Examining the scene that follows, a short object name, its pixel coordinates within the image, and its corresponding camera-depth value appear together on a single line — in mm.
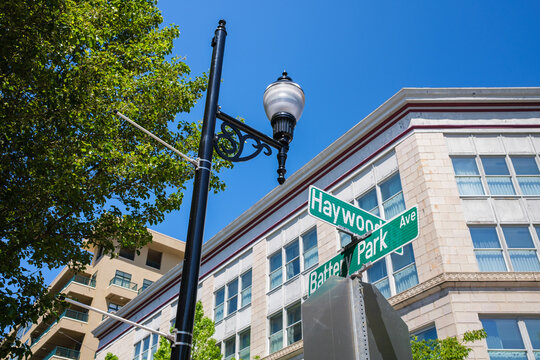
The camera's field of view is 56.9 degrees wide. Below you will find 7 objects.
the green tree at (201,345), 17797
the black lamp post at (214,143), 4363
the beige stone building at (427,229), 16672
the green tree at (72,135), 9523
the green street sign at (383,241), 4703
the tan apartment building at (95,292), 45156
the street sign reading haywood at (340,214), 5098
